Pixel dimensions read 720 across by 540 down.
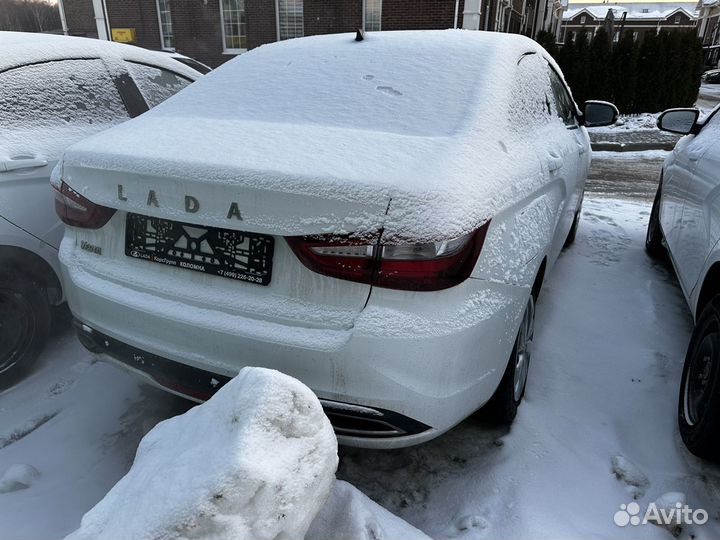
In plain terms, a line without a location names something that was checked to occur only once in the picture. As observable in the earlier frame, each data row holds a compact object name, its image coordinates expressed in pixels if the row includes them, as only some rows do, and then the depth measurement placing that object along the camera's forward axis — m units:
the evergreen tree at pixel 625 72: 14.33
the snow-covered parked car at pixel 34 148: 2.59
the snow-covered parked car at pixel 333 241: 1.54
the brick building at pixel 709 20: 57.22
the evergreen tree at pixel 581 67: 14.45
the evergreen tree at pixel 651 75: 14.45
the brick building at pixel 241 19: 16.50
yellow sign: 19.11
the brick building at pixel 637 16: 61.69
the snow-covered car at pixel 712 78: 30.33
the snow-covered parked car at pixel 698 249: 2.08
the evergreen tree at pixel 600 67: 14.38
